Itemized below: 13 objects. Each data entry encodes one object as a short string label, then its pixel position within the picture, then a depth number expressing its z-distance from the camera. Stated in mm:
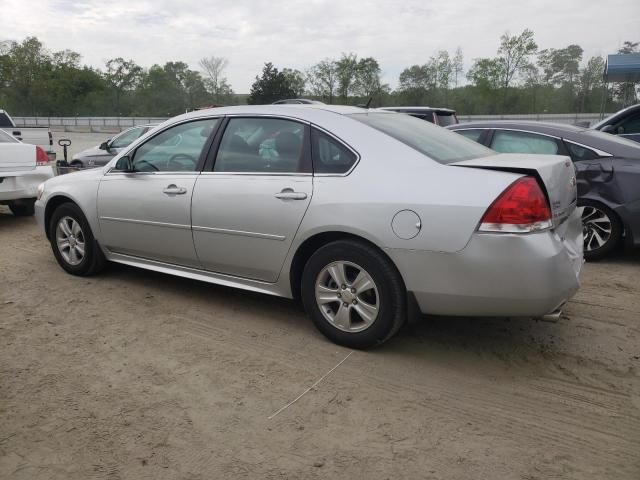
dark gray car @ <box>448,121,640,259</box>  5469
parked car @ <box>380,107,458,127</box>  11445
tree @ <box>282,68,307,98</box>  55250
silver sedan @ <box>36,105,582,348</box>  3047
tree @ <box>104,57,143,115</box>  74500
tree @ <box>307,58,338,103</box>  55812
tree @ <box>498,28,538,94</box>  44862
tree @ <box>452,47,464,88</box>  50281
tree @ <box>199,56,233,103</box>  61500
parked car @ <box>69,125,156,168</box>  11453
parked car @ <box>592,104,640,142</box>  7967
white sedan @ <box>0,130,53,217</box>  7500
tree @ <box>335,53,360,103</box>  54416
